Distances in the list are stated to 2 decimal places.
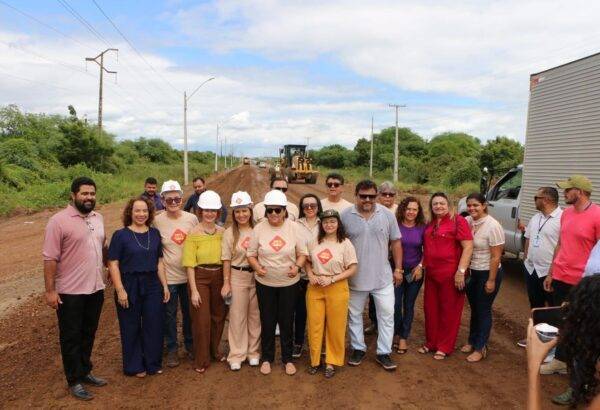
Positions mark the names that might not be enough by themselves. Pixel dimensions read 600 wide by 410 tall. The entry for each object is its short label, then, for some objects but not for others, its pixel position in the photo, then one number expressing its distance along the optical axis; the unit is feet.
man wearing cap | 14.44
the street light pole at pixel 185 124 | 101.09
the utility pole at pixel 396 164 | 112.00
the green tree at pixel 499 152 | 104.16
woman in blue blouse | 14.26
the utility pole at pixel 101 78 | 89.72
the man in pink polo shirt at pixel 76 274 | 12.96
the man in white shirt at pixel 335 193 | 16.70
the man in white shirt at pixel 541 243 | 16.44
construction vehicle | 104.88
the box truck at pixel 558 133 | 18.56
